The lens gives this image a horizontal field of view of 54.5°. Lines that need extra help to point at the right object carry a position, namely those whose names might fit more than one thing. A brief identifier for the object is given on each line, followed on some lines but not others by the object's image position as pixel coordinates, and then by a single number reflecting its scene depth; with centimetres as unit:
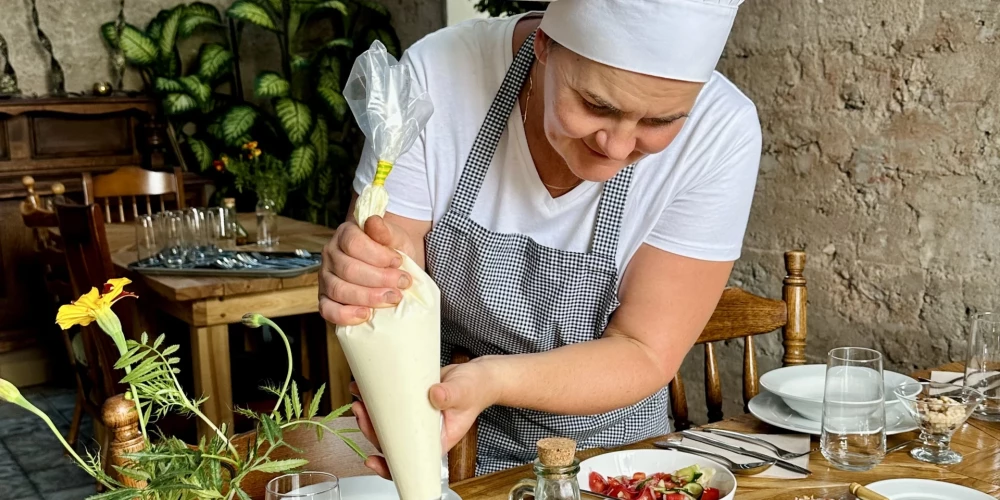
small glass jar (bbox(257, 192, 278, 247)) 365
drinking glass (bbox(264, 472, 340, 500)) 90
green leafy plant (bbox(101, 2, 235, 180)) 527
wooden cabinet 485
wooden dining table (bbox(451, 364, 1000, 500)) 131
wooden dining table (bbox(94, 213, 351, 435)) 287
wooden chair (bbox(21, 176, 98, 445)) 327
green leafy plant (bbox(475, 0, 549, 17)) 362
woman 129
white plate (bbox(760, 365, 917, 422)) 160
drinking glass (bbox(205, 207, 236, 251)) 365
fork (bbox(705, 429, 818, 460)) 144
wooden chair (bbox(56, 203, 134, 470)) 274
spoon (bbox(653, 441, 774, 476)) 138
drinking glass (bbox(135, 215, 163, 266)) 325
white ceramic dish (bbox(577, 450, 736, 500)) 131
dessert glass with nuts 142
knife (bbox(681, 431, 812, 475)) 138
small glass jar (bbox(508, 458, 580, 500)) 100
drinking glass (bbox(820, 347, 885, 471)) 136
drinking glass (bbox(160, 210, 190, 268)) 321
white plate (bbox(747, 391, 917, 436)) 153
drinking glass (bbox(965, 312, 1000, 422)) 162
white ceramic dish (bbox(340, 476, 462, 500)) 119
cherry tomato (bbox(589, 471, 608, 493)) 127
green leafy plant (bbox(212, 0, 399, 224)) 540
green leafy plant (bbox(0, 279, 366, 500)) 86
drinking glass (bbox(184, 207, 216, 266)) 325
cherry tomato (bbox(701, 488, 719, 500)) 121
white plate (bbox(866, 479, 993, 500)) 127
